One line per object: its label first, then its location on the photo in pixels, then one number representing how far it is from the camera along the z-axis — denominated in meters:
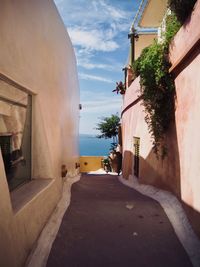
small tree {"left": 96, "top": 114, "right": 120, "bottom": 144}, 25.23
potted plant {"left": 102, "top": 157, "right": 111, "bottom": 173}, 22.12
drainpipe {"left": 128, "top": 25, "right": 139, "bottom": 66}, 14.65
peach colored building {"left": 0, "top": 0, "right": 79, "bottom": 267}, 3.53
